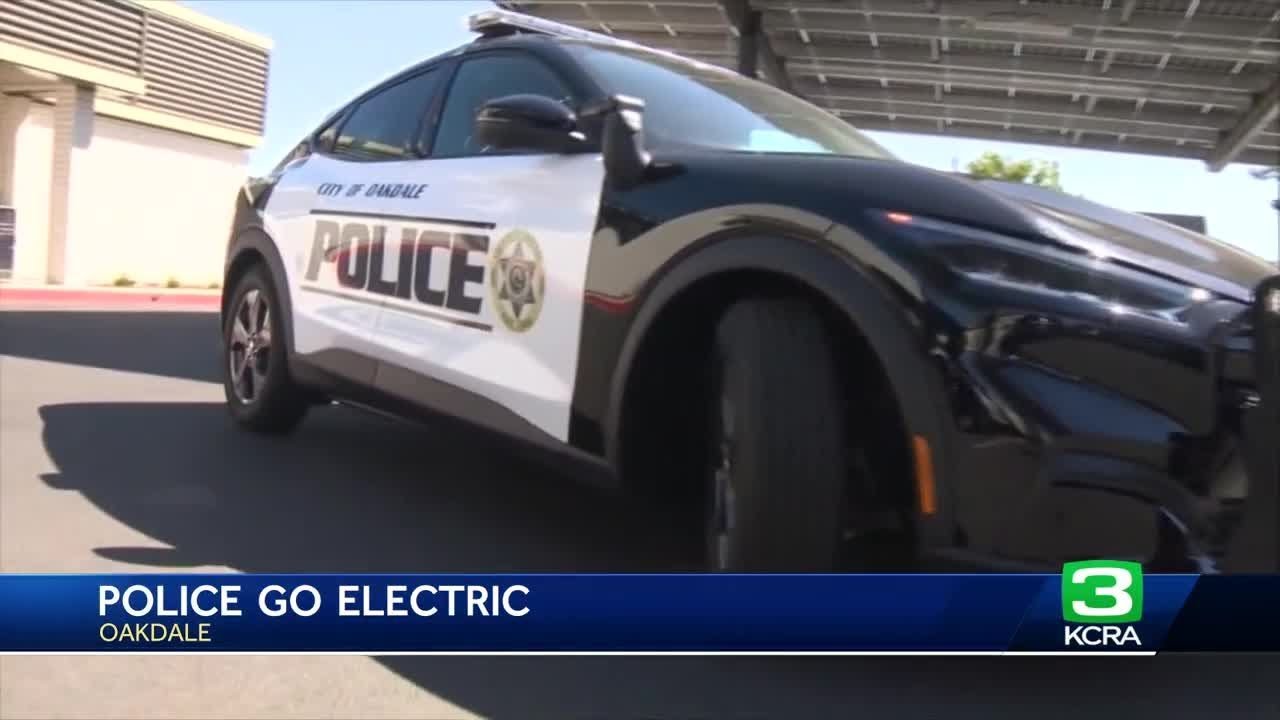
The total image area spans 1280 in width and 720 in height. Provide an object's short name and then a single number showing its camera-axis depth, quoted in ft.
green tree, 119.96
